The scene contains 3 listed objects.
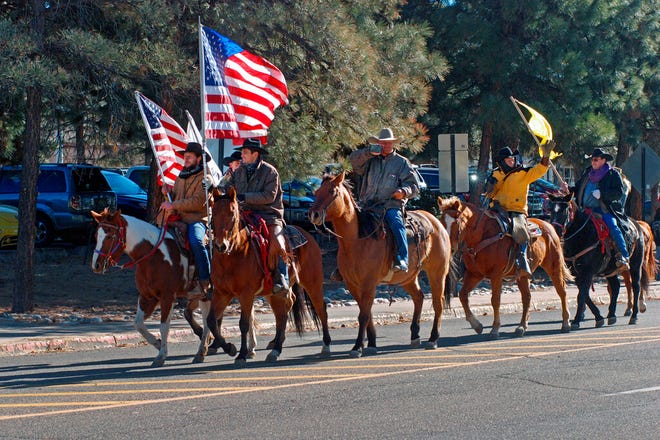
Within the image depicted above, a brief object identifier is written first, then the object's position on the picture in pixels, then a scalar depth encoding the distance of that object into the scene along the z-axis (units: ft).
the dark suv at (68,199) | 88.53
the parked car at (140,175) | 108.58
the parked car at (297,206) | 96.28
